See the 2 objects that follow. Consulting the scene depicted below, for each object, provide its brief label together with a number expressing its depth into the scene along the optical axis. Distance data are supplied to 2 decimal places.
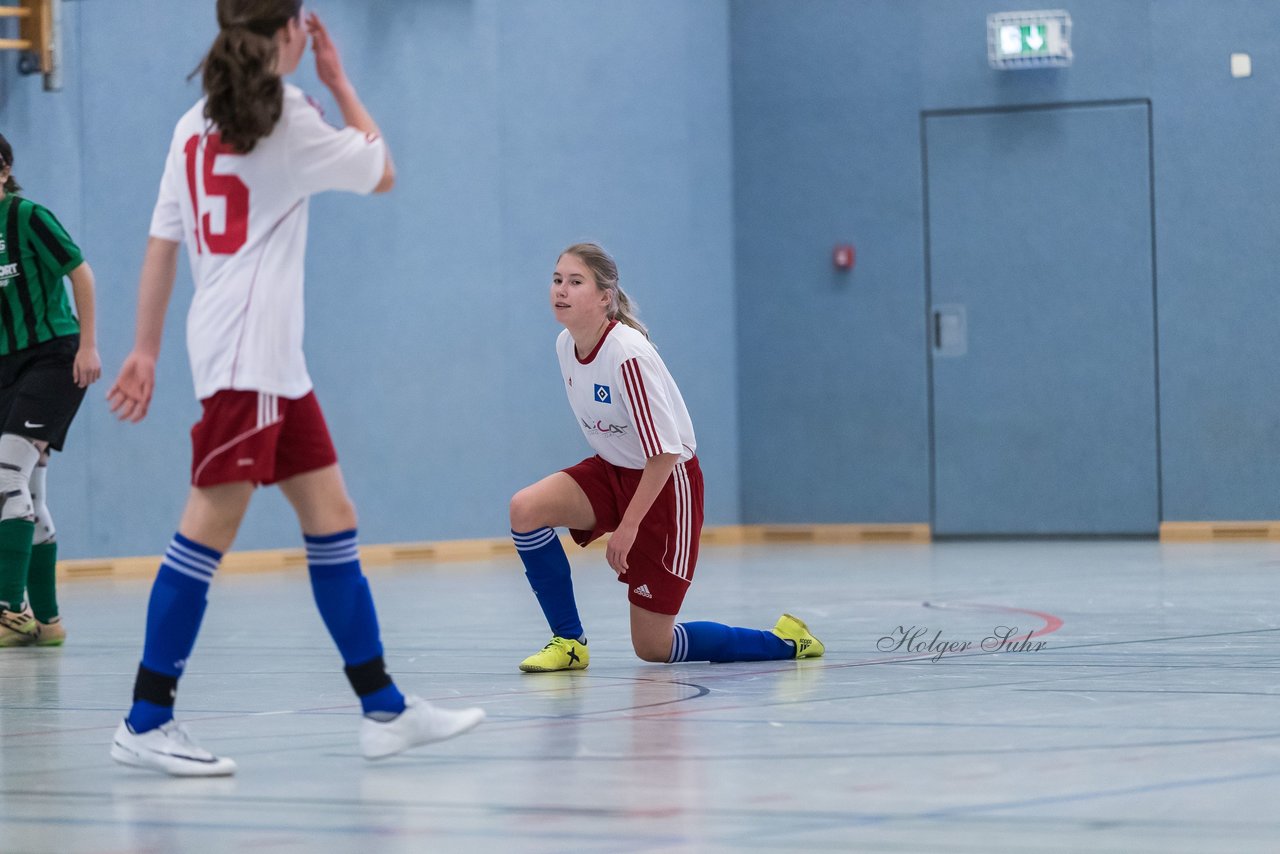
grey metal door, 24.42
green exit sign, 24.36
